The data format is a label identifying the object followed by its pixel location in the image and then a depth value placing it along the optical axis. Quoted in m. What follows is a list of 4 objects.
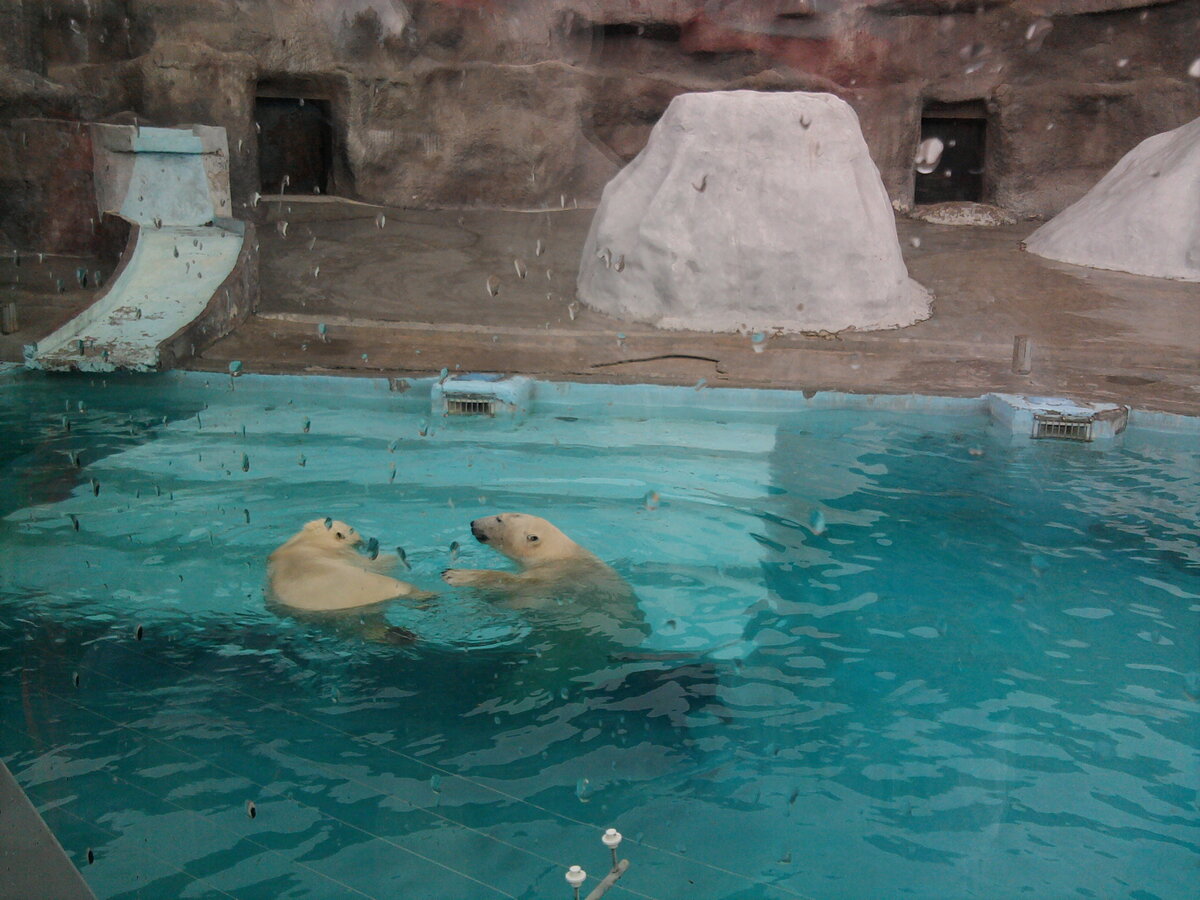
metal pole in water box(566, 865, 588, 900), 1.96
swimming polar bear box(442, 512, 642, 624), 4.00
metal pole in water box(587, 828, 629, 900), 1.97
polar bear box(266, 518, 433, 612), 3.83
